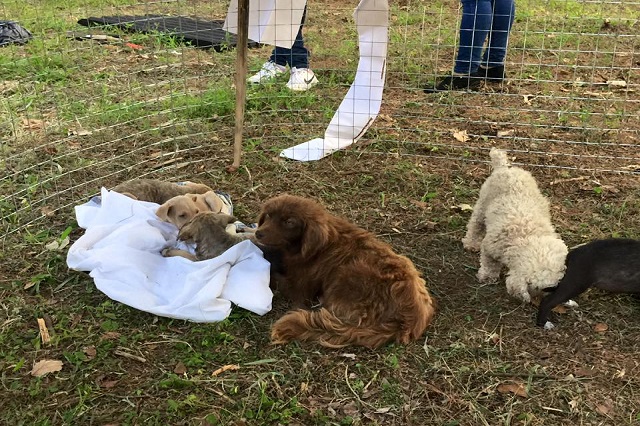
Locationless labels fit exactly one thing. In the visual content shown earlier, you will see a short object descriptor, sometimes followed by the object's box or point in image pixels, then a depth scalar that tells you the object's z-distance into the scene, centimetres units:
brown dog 332
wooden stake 471
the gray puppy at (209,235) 391
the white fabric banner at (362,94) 506
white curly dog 357
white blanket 354
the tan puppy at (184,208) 420
